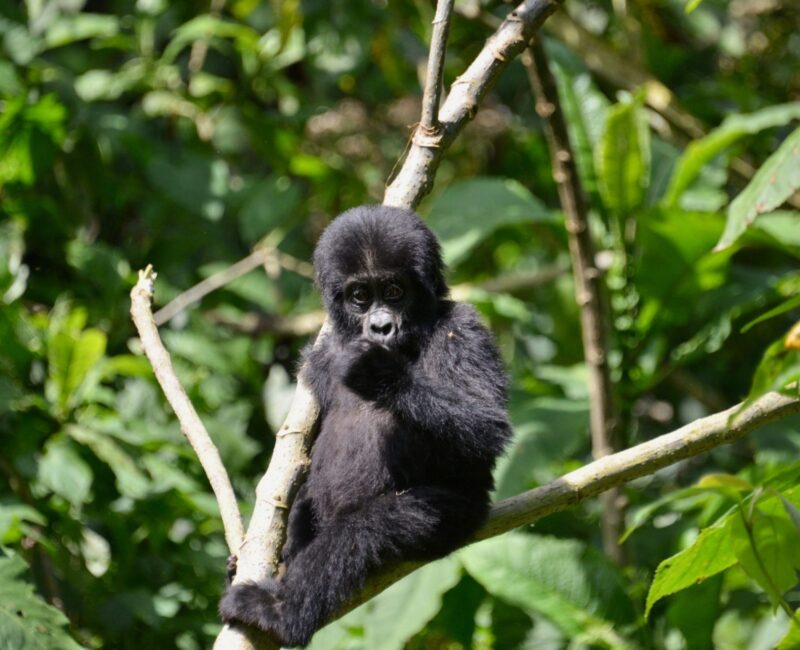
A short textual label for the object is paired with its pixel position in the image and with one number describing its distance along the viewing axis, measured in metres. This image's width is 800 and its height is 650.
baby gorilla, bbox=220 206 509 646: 7.63
